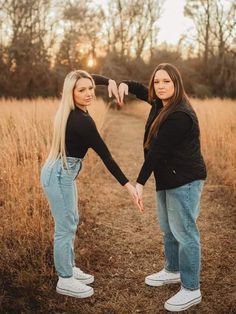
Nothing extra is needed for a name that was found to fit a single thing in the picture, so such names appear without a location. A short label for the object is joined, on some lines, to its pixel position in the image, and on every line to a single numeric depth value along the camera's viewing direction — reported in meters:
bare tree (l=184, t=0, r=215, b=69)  31.16
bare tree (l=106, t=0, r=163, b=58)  33.28
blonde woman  2.92
